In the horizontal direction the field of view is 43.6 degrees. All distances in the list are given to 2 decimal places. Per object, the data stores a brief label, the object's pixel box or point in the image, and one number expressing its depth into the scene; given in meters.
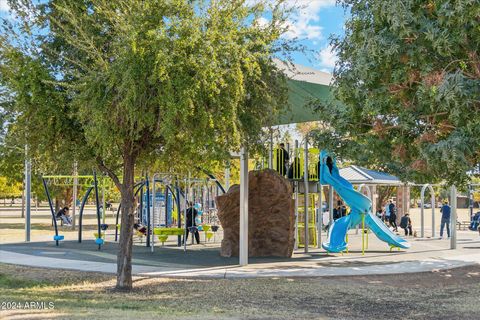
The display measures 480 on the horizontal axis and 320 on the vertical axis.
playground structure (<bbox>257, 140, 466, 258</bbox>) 19.08
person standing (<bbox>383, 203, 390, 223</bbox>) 31.48
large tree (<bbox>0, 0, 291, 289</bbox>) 9.85
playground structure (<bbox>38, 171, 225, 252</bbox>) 19.50
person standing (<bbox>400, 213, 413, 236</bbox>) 27.38
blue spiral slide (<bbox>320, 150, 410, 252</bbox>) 18.83
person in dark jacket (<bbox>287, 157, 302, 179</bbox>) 19.78
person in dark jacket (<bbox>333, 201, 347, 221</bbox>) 30.12
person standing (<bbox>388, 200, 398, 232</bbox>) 29.99
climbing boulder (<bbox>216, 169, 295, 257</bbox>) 17.44
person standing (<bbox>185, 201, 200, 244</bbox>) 20.96
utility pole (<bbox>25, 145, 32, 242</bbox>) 21.83
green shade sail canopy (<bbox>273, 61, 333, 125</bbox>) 15.21
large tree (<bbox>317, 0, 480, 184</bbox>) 7.83
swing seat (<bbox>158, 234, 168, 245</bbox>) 19.36
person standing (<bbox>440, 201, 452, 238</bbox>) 25.95
